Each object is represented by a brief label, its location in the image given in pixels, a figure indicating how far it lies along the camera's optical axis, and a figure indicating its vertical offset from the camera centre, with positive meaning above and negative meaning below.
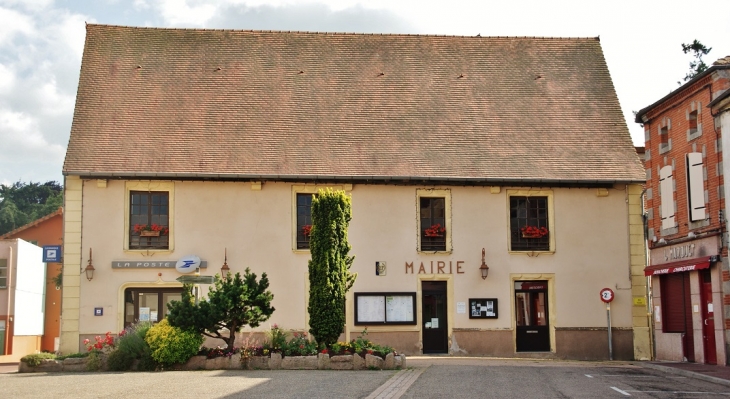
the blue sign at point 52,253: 26.61 +1.87
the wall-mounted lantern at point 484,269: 27.05 +1.31
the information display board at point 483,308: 26.95 +0.22
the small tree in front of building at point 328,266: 21.89 +1.19
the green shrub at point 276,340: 21.69 -0.50
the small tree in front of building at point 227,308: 21.27 +0.23
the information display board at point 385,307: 26.69 +0.27
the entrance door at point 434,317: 26.86 -0.02
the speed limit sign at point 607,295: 26.88 +0.56
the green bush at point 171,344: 20.83 -0.56
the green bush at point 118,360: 21.30 -0.90
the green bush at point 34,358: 21.73 -0.86
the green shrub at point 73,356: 21.73 -0.82
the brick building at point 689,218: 21.77 +2.36
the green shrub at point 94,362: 21.33 -0.95
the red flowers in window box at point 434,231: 27.05 +2.41
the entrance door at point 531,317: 27.11 -0.04
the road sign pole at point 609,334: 26.75 -0.55
